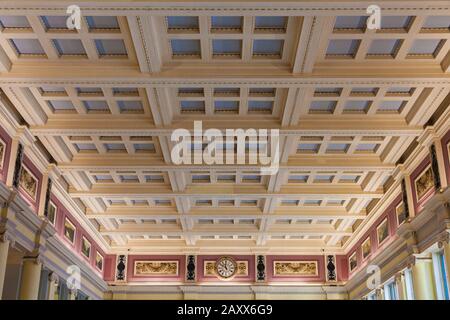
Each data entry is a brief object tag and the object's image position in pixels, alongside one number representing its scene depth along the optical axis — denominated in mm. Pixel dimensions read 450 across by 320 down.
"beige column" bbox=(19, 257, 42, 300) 14498
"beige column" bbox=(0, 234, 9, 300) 11914
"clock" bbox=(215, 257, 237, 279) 25412
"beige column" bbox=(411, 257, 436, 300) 14617
